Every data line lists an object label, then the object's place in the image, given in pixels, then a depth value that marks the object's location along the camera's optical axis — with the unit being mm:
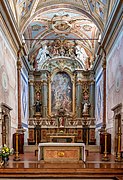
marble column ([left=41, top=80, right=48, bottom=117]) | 18279
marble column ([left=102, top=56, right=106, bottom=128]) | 13248
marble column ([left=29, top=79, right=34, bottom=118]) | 18376
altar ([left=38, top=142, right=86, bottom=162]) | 9050
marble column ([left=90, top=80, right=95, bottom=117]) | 18232
